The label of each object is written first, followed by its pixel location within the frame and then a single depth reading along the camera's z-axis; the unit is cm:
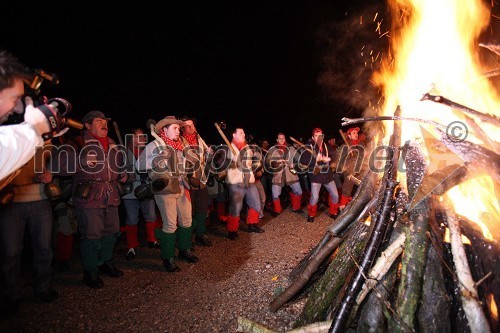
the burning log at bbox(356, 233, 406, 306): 279
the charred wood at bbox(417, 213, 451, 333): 246
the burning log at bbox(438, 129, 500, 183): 243
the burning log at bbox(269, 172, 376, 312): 365
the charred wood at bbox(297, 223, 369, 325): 322
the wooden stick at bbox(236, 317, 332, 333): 289
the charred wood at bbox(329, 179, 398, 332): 269
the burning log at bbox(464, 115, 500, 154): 274
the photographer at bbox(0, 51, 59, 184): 202
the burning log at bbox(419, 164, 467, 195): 271
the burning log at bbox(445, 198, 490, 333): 221
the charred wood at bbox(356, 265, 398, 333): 268
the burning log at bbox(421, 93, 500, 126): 263
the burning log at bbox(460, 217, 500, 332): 237
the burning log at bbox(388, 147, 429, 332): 253
